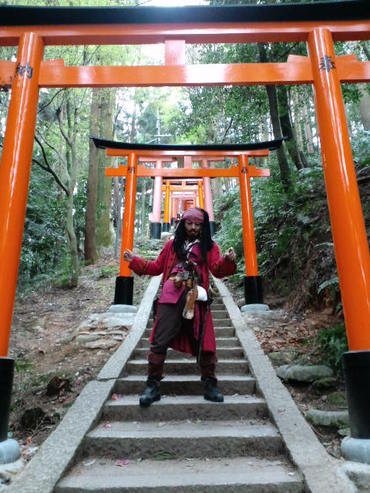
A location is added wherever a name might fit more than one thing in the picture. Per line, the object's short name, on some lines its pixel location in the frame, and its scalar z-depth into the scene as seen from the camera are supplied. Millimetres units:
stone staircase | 2588
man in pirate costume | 3586
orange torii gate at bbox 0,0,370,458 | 3377
